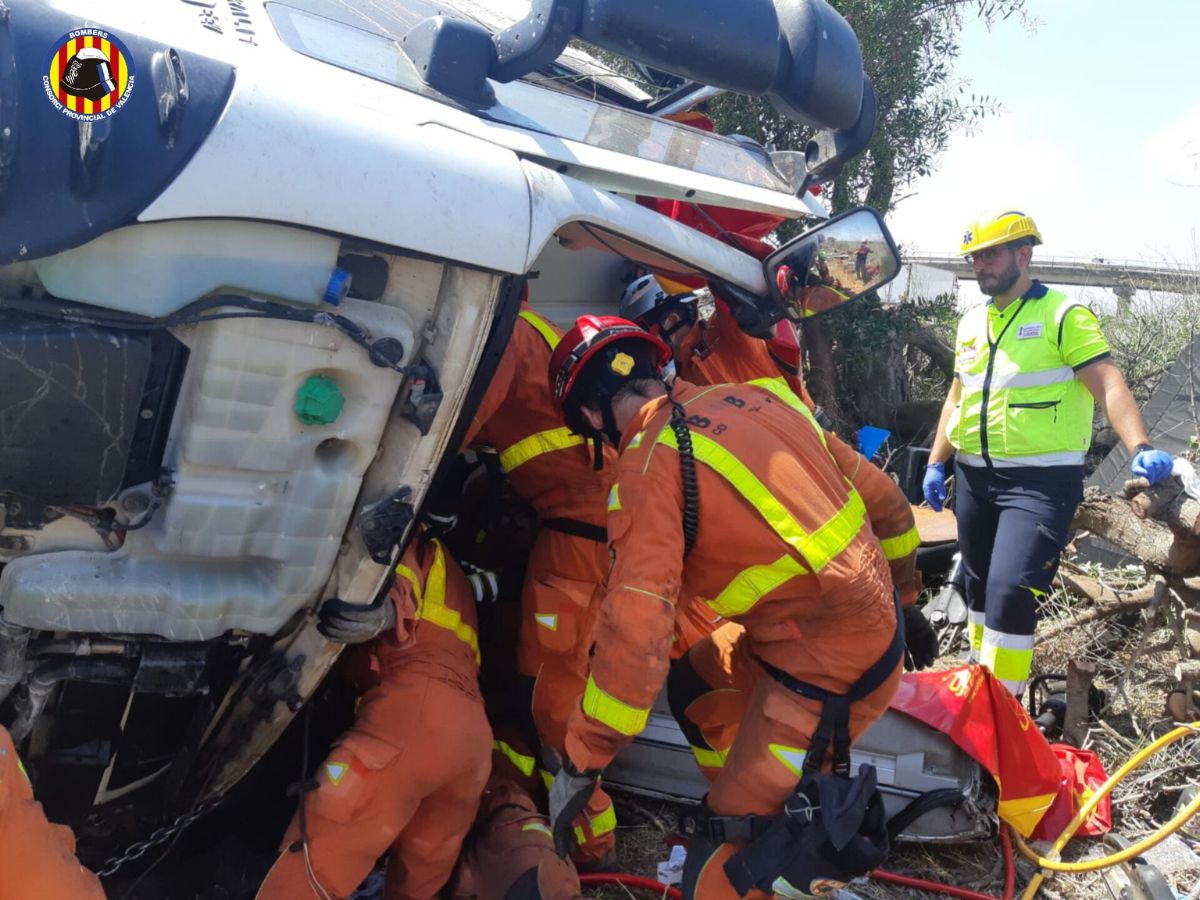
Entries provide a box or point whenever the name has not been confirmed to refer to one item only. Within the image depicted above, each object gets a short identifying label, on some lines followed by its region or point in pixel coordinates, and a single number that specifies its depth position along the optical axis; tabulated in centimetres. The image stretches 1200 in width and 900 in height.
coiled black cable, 246
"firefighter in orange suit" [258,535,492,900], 241
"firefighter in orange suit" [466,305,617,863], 314
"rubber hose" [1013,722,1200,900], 297
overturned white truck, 174
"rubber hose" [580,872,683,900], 300
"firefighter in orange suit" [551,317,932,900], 239
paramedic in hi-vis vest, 394
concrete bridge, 1119
